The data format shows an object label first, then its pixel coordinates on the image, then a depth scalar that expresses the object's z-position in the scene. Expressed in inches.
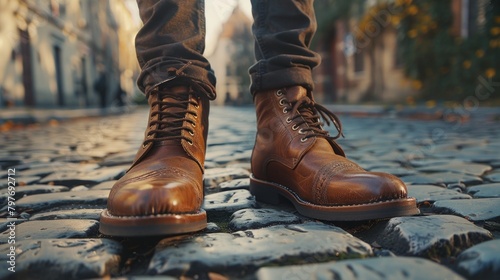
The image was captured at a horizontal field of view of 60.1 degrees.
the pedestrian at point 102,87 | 595.8
